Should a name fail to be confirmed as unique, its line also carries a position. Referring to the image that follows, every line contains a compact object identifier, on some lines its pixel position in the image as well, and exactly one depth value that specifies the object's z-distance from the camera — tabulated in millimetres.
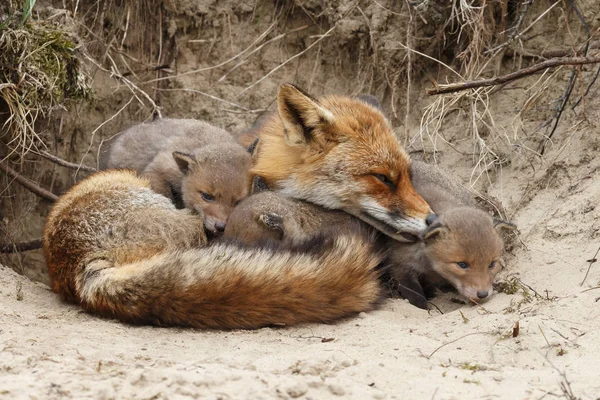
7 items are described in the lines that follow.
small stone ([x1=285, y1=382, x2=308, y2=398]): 6800
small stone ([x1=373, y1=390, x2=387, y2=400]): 6777
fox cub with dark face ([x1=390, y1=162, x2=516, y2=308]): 10898
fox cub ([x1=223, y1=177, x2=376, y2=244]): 10867
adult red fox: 9352
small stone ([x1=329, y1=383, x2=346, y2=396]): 6840
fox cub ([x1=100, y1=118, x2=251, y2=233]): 11687
